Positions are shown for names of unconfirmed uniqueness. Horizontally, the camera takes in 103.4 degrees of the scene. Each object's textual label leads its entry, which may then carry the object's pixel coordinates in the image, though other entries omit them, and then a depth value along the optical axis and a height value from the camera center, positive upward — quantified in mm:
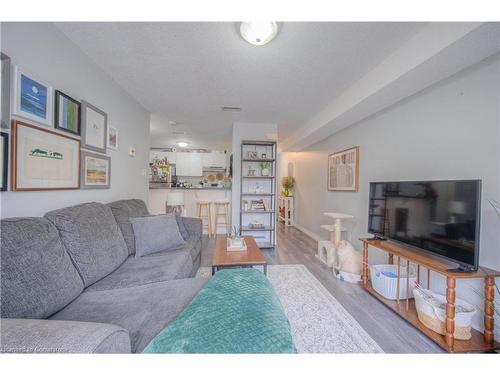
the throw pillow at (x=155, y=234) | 1918 -539
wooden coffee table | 1750 -702
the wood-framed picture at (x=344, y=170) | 3041 +292
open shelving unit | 3848 -125
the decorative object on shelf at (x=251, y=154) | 3908 +613
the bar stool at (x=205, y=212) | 4469 -665
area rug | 1365 -1100
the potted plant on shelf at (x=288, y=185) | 6168 +24
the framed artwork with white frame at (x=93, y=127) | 1818 +529
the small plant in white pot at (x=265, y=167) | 3949 +363
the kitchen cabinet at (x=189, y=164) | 6609 +636
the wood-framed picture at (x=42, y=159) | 1226 +144
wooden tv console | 1294 -856
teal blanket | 536 -428
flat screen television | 1324 -225
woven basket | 1374 -899
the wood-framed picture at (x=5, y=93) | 1129 +495
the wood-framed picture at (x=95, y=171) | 1837 +101
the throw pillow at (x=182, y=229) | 2508 -589
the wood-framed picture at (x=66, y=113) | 1521 +542
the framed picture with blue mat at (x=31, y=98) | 1211 +534
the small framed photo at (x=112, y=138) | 2248 +508
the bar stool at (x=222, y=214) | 4543 -697
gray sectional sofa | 566 -505
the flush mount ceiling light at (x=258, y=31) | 1441 +1156
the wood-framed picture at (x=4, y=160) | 1141 +108
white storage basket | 1866 -888
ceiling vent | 3115 +1218
